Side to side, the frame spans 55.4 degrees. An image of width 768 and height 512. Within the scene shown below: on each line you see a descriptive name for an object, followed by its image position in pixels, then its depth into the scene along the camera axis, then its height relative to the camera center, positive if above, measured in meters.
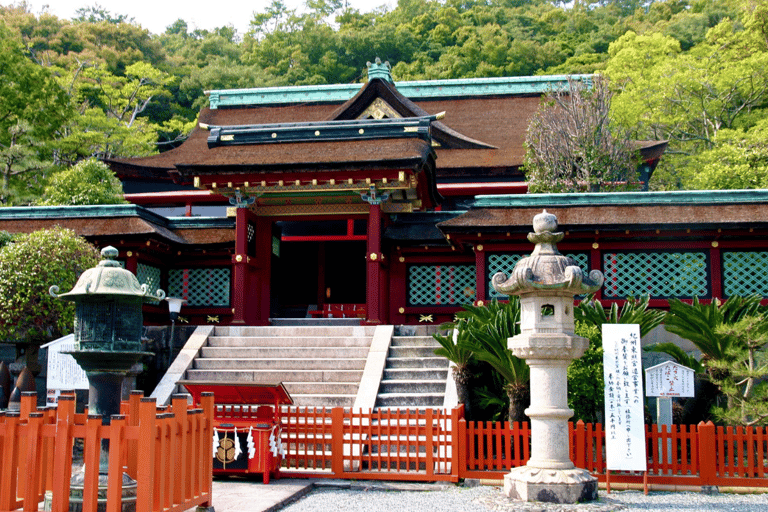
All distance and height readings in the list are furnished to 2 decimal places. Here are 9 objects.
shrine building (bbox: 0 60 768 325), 15.17 +2.80
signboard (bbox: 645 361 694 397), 10.02 -0.36
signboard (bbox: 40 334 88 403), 10.98 -0.35
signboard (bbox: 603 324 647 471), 9.13 -0.56
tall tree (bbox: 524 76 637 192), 19.52 +5.38
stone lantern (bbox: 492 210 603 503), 8.59 -0.08
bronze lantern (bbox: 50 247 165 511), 7.39 +0.21
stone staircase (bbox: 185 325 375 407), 12.84 -0.13
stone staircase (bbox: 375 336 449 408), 12.26 -0.40
